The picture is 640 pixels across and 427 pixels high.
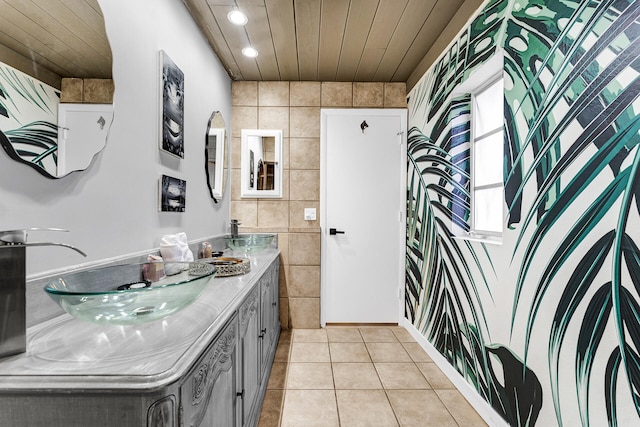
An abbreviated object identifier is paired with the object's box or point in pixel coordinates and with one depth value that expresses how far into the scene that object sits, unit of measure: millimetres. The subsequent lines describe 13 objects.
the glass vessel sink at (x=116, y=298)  743
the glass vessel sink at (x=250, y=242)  2391
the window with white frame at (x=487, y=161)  1961
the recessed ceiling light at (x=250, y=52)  2586
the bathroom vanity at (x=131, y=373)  637
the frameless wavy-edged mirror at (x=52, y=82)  885
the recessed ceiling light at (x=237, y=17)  2115
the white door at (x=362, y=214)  3252
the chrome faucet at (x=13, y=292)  713
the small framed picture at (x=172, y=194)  1732
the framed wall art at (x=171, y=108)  1721
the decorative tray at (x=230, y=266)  1618
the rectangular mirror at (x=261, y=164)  3201
